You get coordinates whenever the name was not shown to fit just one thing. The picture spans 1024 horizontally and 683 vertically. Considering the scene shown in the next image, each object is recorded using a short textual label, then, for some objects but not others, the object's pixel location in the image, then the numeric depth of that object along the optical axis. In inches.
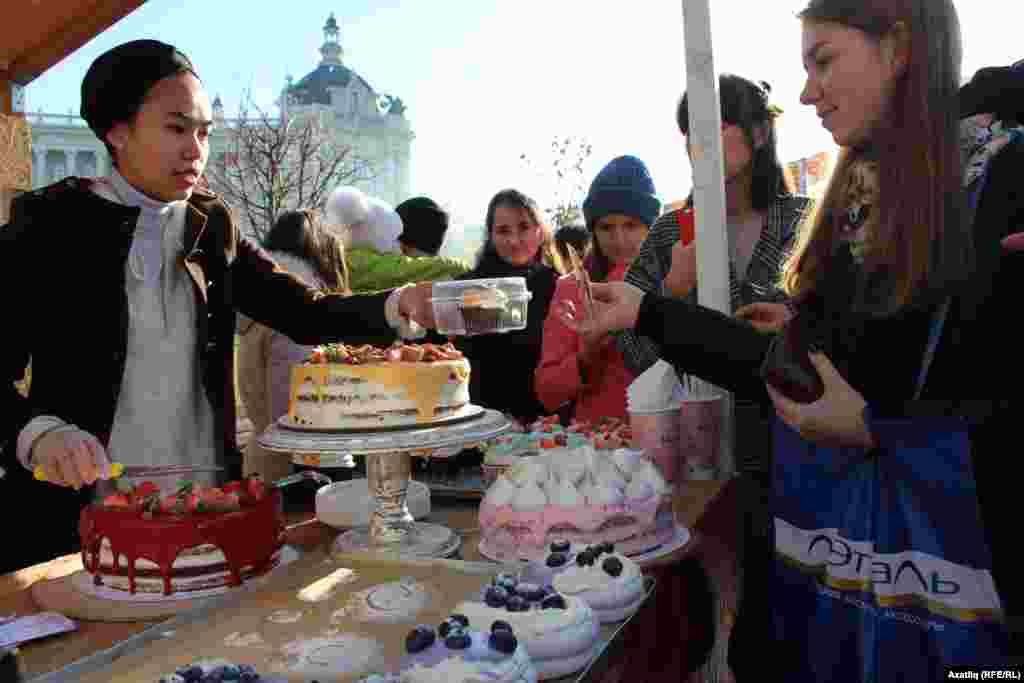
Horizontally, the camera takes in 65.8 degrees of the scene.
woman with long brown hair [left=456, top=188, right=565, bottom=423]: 154.4
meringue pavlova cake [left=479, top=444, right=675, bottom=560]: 68.0
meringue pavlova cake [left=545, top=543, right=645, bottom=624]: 53.5
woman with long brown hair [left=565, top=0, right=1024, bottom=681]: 51.3
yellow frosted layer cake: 76.0
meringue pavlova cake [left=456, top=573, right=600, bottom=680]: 46.6
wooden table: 52.1
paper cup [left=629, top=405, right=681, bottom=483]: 92.0
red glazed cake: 59.8
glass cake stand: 69.2
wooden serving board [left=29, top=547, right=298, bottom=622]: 57.1
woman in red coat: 120.7
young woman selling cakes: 83.9
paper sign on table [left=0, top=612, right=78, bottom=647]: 52.5
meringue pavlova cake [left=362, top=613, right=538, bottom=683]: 41.3
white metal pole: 102.2
